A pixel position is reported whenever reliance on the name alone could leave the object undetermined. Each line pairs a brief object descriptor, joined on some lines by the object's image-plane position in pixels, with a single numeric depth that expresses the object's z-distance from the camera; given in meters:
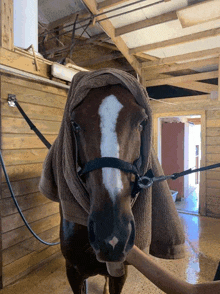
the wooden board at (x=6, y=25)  1.62
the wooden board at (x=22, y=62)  1.62
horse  0.61
